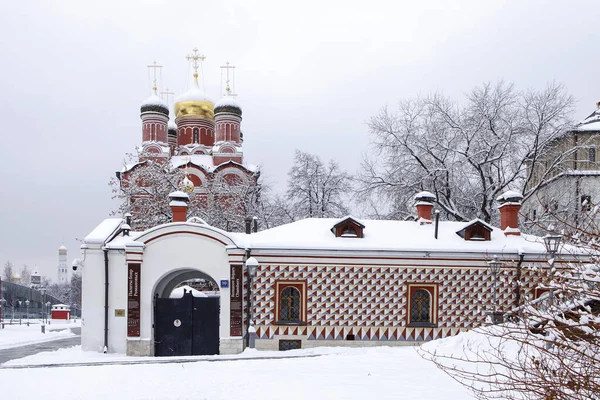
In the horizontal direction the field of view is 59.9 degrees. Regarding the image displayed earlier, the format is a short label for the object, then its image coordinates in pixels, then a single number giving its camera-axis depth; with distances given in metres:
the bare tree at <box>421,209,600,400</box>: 4.00
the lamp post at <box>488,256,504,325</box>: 13.94
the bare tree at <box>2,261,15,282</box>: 111.41
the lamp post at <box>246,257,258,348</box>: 14.80
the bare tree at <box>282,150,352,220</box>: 32.78
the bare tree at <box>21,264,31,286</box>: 123.88
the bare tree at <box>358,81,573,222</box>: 23.77
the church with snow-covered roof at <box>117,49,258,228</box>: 37.53
